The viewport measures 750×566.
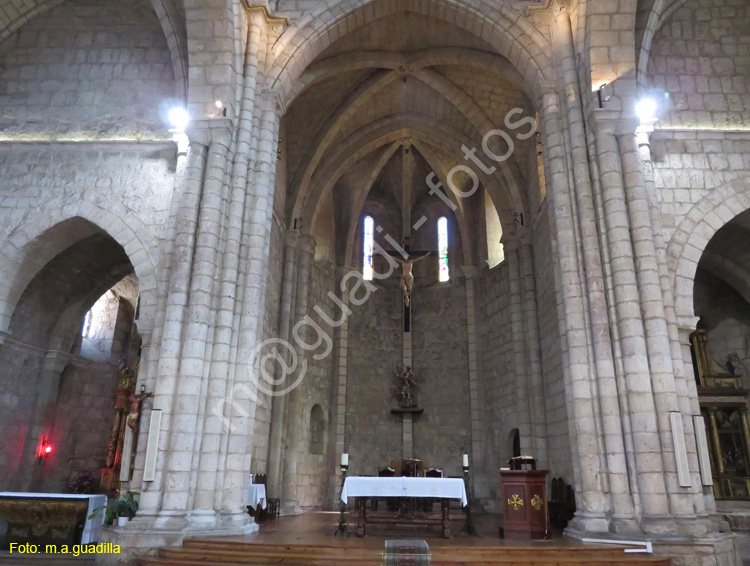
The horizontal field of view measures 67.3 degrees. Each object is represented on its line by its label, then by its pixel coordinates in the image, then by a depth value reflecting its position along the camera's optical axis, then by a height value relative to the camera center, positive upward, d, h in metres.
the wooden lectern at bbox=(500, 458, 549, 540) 8.42 -0.37
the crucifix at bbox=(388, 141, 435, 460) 17.72 +6.49
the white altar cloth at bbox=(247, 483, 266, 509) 10.65 -0.41
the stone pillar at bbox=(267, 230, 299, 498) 13.72 +1.84
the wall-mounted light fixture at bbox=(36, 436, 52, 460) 12.85 +0.46
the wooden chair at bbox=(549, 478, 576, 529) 10.48 -0.47
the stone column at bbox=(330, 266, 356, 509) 16.36 +2.41
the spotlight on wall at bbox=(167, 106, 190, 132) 10.68 +6.44
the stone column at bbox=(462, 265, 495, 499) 15.80 +2.12
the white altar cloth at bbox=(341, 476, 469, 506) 8.30 -0.16
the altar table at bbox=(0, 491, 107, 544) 8.55 -0.61
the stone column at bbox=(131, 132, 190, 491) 8.85 +2.40
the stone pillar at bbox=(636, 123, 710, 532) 8.24 +2.11
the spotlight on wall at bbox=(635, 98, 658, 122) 10.17 +6.50
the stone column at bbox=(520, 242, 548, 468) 13.18 +2.80
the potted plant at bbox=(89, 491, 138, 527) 8.23 -0.52
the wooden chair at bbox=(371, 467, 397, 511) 11.63 -0.58
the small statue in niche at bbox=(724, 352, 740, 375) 13.54 +2.72
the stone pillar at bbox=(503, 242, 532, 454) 13.80 +3.37
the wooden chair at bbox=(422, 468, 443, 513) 12.41 -0.59
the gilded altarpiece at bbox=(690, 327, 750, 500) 12.75 +1.24
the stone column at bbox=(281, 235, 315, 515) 13.98 +1.53
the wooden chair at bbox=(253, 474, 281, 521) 11.43 -0.69
